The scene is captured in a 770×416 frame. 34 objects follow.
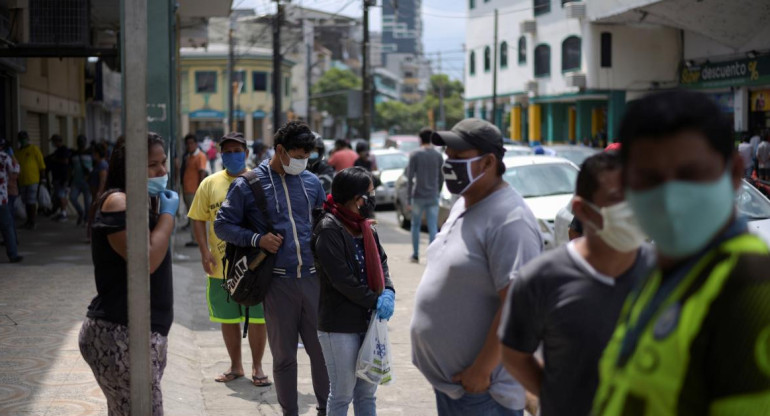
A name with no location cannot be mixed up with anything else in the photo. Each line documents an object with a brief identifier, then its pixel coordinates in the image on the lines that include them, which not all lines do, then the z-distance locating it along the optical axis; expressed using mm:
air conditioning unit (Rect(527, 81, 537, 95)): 47625
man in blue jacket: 6117
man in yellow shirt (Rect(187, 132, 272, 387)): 7508
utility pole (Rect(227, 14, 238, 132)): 49306
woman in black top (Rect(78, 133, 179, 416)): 4488
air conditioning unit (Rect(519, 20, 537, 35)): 47406
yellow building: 75312
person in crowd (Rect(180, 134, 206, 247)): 15461
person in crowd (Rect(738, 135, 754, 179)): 20489
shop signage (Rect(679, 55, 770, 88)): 29297
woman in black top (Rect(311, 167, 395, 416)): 5371
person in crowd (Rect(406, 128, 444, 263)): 14555
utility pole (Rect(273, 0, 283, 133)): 30638
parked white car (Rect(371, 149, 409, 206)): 25312
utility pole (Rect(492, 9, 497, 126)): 49909
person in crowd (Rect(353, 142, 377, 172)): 16797
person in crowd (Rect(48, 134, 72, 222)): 20344
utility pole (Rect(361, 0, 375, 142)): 32281
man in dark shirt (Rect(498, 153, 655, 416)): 2760
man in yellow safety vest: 1824
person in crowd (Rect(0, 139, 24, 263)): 12852
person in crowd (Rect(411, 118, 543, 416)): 3648
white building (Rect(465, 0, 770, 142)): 29981
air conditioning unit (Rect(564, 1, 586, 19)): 39947
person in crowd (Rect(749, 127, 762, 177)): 23594
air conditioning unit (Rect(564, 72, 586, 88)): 41000
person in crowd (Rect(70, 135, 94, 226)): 19281
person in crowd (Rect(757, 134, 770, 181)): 22984
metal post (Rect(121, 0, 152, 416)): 4254
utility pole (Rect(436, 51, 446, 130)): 78519
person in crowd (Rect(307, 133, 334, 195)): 11414
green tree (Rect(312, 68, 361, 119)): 96875
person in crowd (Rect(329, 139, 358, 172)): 15711
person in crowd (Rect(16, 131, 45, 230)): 17453
